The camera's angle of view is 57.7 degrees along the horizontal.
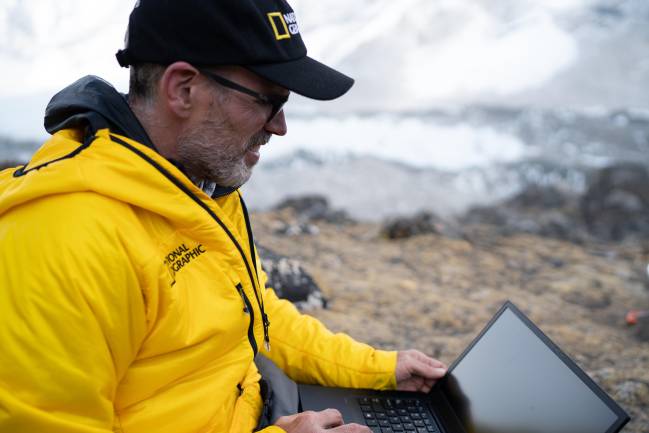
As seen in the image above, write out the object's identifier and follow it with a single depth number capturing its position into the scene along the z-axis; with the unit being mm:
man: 1411
